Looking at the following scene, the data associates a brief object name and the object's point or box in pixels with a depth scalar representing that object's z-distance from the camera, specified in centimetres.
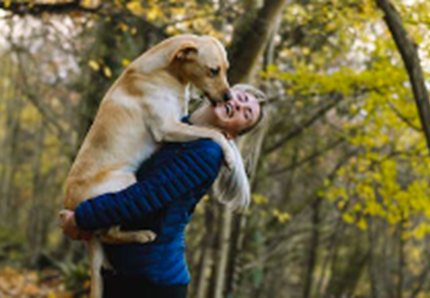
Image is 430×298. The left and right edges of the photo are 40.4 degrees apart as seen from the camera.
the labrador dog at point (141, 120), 264
